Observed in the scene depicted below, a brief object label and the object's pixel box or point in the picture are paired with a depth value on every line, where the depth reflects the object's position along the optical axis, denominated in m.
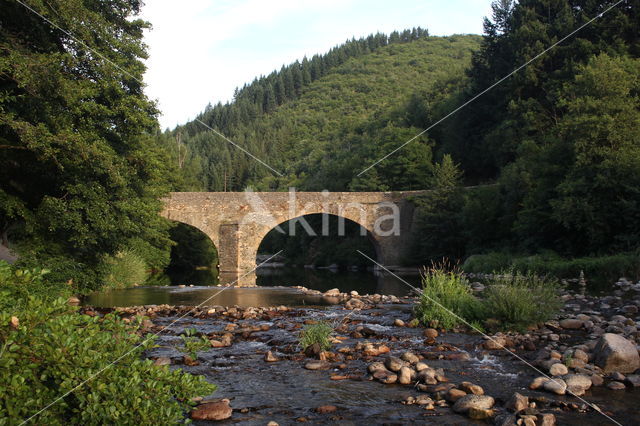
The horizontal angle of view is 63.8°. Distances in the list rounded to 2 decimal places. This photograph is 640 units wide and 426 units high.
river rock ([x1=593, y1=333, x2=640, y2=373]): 6.18
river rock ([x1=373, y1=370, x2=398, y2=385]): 6.09
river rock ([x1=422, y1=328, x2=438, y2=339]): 8.60
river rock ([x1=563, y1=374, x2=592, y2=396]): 5.57
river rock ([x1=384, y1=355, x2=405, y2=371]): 6.46
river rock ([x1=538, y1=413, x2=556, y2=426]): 4.61
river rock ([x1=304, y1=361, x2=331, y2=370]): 6.72
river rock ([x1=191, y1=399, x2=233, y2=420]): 4.96
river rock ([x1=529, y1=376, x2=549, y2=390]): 5.75
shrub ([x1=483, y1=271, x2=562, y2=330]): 8.77
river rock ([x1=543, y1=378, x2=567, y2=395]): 5.54
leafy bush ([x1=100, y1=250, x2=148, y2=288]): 18.30
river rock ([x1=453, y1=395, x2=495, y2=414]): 5.05
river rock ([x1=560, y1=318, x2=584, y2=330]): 8.90
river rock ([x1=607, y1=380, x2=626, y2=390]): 5.68
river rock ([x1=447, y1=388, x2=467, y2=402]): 5.34
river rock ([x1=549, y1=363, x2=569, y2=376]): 6.12
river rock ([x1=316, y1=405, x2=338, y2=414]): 5.20
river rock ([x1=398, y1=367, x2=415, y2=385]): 6.07
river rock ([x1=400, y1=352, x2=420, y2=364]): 6.84
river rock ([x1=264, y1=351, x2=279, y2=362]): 7.15
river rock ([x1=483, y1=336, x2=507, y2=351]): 7.71
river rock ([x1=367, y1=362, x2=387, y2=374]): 6.40
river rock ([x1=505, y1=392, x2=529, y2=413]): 5.01
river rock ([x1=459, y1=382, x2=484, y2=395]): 5.52
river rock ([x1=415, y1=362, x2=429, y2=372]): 6.40
